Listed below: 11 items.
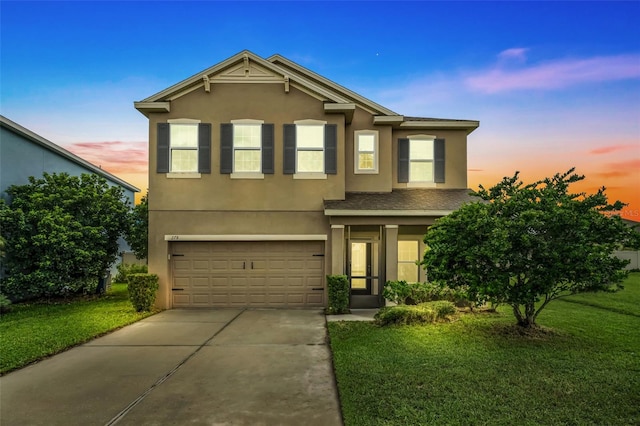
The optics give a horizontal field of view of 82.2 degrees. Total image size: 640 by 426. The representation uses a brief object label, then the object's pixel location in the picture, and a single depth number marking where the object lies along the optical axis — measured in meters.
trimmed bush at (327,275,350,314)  10.68
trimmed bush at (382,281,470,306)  10.55
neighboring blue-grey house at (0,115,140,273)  12.66
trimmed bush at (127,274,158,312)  11.01
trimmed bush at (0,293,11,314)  11.06
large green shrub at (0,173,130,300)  12.27
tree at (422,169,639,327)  7.20
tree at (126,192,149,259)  14.45
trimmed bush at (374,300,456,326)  9.08
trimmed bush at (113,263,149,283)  19.74
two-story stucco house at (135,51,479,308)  11.83
